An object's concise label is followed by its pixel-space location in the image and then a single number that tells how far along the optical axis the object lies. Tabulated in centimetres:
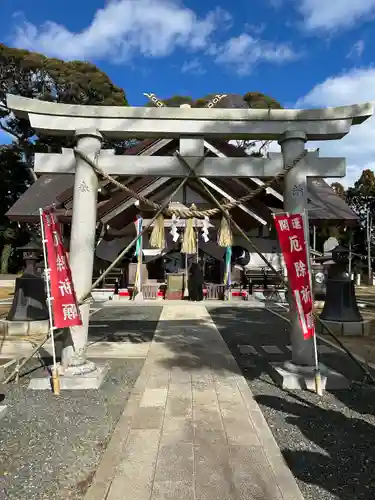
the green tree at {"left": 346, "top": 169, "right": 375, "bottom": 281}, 3866
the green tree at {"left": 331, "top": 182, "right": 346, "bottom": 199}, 4509
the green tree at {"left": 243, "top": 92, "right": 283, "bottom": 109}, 2964
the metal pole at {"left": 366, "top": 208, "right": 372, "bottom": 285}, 3226
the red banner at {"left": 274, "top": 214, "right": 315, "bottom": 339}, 502
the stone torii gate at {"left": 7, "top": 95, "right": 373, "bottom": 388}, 532
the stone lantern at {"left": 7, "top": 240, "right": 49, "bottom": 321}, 946
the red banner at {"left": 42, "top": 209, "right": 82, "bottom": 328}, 500
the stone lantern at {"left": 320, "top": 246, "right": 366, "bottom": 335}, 938
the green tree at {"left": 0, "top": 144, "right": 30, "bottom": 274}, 3155
